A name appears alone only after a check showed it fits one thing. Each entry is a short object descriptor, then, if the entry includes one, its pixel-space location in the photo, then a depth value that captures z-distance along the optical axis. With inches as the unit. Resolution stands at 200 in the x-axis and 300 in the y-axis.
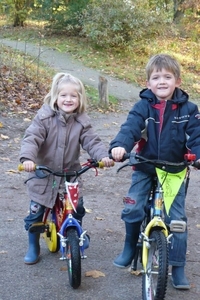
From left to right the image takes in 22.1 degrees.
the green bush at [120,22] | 756.0
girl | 161.5
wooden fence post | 486.0
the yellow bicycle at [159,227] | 134.3
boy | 149.6
